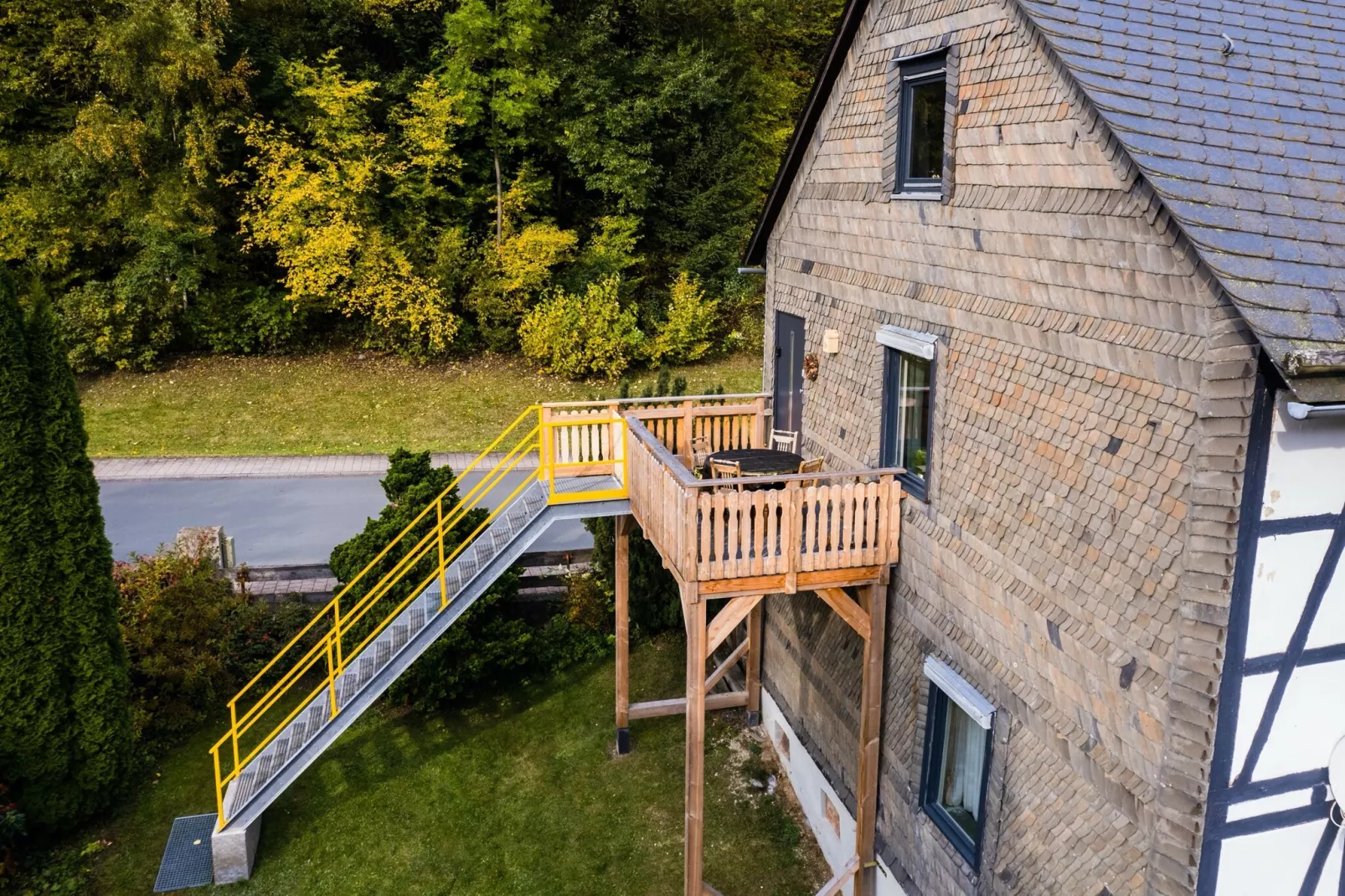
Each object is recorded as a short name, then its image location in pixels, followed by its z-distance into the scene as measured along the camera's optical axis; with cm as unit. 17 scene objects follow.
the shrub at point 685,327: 2864
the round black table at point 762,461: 1033
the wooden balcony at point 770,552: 865
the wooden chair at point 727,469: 981
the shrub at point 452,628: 1321
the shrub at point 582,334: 2733
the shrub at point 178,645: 1258
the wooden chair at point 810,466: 1048
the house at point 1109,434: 532
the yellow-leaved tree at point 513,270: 2794
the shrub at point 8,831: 998
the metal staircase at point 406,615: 1055
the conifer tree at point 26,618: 1018
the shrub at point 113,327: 2516
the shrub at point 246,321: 2725
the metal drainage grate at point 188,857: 1018
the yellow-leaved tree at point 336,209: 2577
